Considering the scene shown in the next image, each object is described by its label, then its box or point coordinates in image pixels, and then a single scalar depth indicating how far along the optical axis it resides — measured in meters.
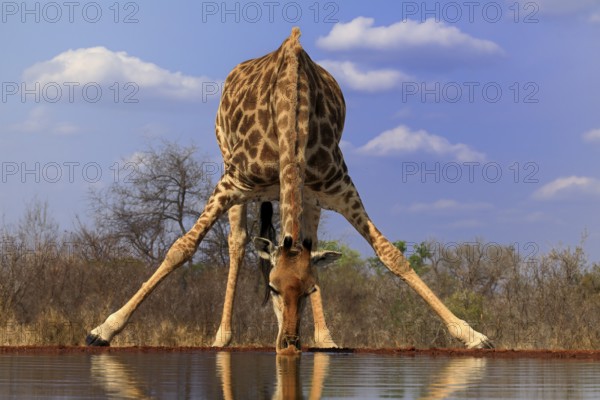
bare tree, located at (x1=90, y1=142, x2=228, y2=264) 31.61
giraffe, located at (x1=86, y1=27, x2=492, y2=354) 15.44
